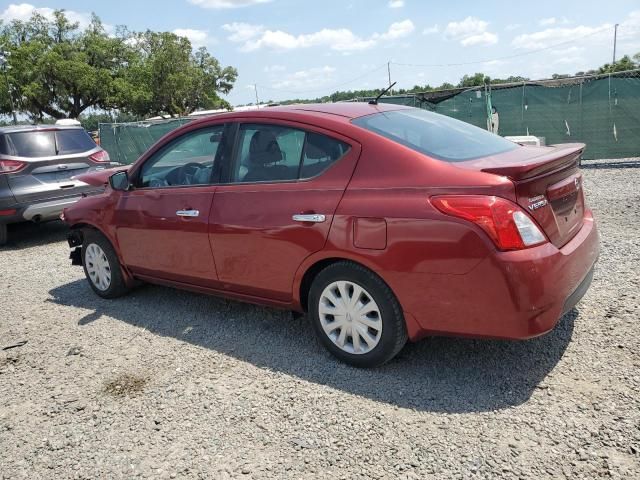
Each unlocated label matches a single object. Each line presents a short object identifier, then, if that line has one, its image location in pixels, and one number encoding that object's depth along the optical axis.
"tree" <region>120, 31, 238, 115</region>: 45.53
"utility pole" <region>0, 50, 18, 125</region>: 38.23
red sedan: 2.71
